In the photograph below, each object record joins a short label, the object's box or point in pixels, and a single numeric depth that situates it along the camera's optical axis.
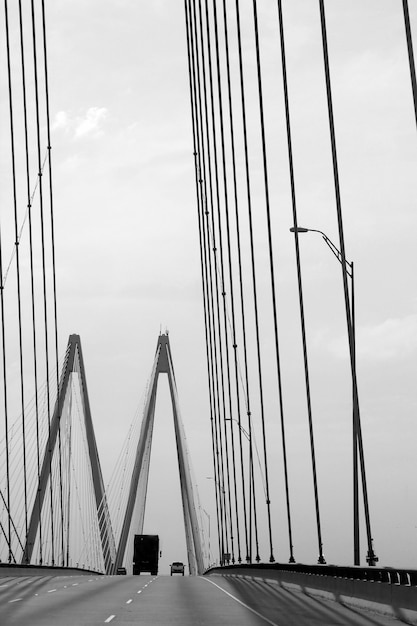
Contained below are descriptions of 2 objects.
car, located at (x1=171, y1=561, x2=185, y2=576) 99.12
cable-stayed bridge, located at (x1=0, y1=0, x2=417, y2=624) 19.80
